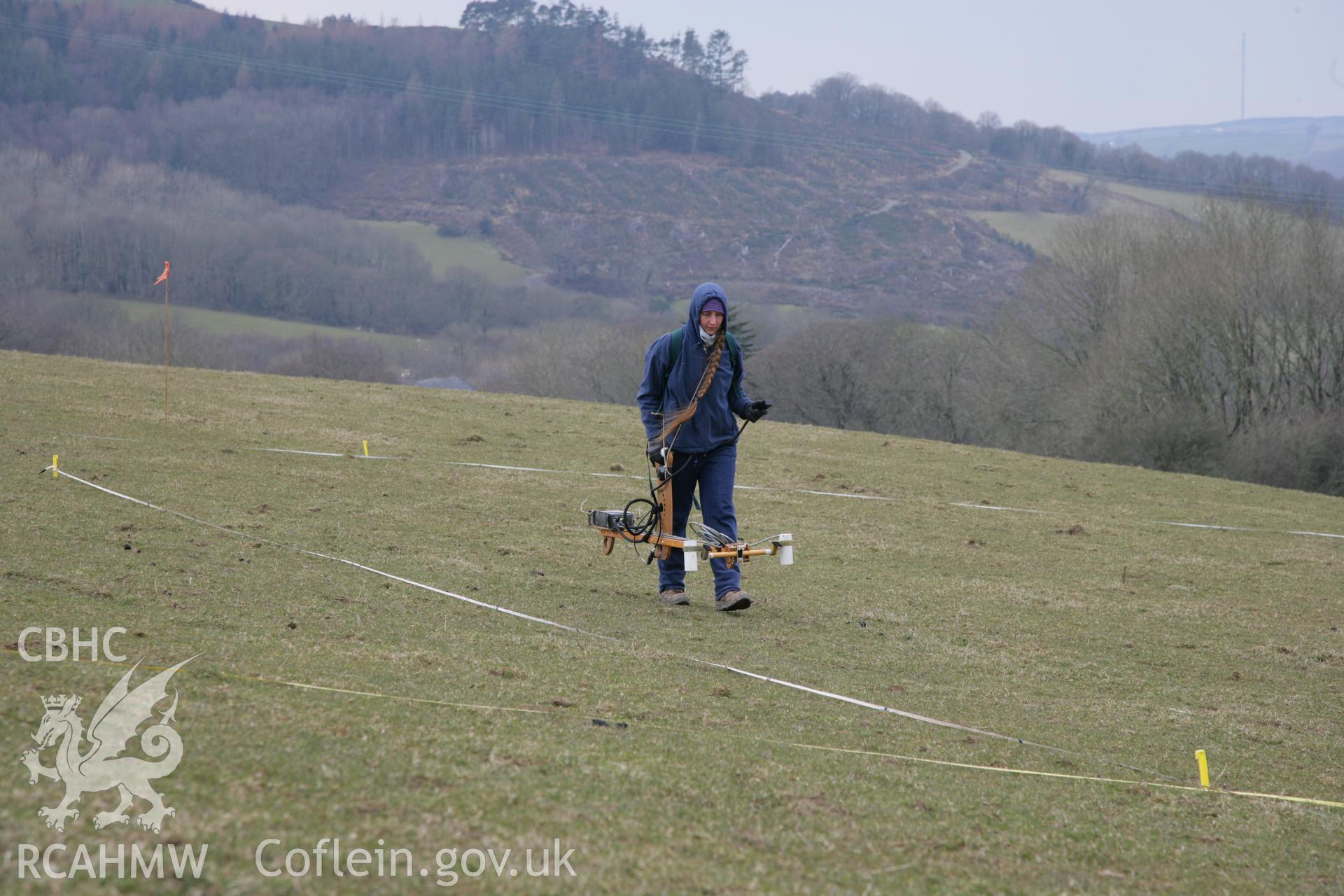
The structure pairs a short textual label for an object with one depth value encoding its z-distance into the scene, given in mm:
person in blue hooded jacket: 18937
